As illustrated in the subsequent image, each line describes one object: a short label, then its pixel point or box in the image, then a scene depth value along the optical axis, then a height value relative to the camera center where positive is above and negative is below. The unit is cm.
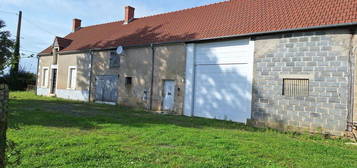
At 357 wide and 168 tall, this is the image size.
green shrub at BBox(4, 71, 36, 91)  2930 +67
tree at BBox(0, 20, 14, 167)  270 -38
